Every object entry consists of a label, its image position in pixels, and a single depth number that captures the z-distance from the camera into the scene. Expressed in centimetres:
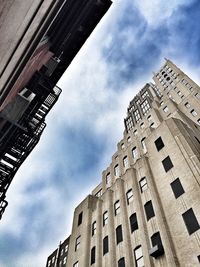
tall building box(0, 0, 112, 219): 374
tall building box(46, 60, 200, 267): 1521
